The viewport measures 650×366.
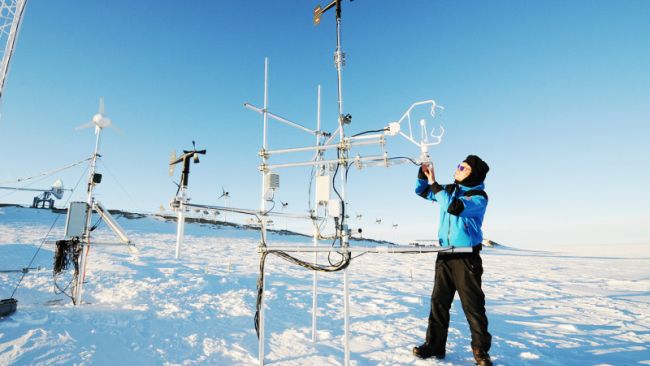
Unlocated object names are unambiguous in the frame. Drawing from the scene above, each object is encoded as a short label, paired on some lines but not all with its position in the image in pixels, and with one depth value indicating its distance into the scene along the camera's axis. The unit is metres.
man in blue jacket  3.47
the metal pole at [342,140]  3.39
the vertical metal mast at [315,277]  4.23
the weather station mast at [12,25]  9.03
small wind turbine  6.59
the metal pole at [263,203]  3.52
